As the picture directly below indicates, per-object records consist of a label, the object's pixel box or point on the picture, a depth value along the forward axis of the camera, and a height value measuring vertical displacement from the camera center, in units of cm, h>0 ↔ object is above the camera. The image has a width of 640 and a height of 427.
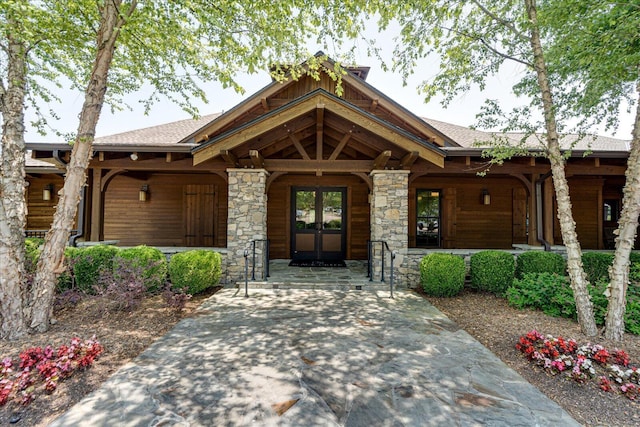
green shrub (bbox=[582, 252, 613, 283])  610 -103
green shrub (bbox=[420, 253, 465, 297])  564 -118
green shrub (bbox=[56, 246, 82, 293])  519 -114
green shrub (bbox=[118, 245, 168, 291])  516 -90
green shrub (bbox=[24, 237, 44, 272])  512 -74
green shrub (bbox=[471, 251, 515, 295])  576 -113
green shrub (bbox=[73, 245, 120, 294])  534 -98
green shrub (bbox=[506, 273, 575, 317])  469 -134
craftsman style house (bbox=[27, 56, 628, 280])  612 +84
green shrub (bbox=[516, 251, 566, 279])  590 -97
